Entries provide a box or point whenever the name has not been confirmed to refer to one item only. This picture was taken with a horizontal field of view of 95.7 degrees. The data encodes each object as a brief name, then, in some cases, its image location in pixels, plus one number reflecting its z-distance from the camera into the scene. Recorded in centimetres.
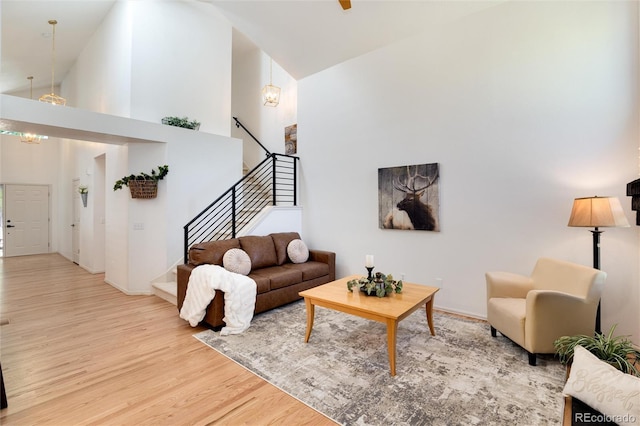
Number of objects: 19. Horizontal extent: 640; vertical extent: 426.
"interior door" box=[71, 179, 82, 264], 734
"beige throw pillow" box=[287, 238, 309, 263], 465
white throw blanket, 320
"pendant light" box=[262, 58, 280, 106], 585
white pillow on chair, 153
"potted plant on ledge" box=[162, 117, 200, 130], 510
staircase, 464
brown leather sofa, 360
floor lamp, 253
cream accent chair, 241
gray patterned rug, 193
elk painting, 396
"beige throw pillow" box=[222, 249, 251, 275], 372
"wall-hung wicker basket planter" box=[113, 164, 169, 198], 464
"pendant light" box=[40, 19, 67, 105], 562
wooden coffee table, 239
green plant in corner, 199
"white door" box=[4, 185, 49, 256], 805
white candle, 311
